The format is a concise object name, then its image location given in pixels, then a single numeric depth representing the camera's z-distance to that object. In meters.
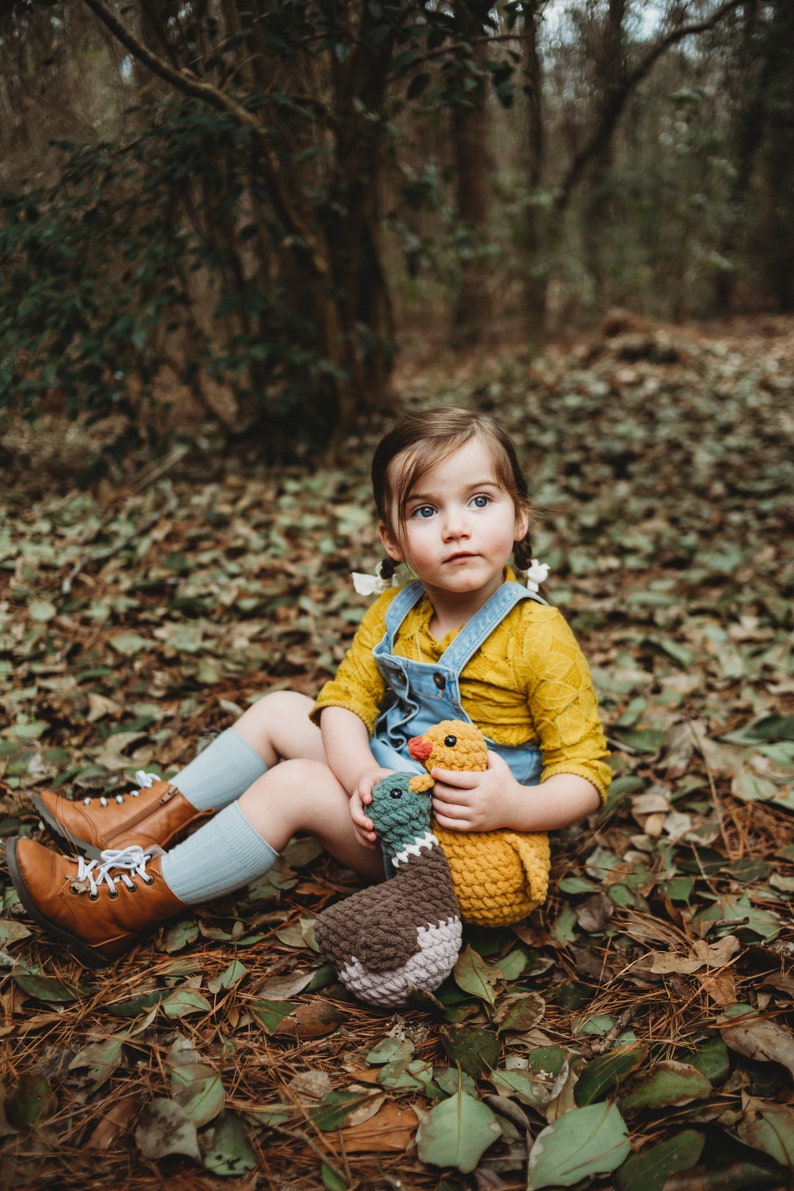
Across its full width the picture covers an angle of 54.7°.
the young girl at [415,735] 1.54
